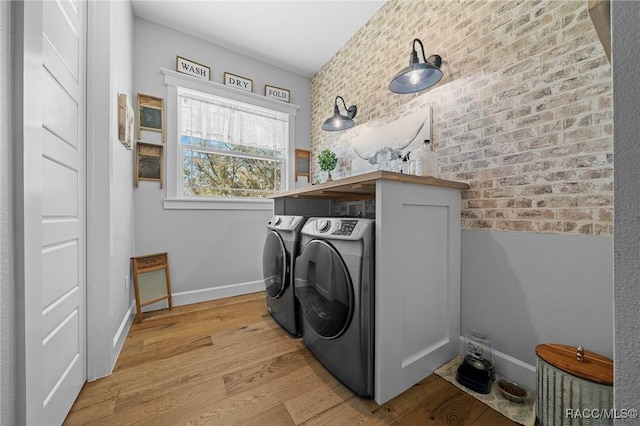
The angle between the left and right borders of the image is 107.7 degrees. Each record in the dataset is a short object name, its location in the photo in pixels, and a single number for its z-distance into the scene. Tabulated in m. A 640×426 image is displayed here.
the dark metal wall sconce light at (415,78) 1.41
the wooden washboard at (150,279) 2.10
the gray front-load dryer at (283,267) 1.73
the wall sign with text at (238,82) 2.71
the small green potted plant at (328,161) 2.48
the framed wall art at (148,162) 2.28
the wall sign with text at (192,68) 2.46
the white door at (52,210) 0.72
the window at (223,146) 2.48
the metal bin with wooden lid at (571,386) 0.88
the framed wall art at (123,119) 1.64
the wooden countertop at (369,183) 1.13
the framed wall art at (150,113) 2.28
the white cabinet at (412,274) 1.14
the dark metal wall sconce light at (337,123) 2.29
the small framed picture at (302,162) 3.25
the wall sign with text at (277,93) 2.97
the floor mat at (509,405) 1.08
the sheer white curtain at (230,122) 2.57
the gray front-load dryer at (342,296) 1.15
